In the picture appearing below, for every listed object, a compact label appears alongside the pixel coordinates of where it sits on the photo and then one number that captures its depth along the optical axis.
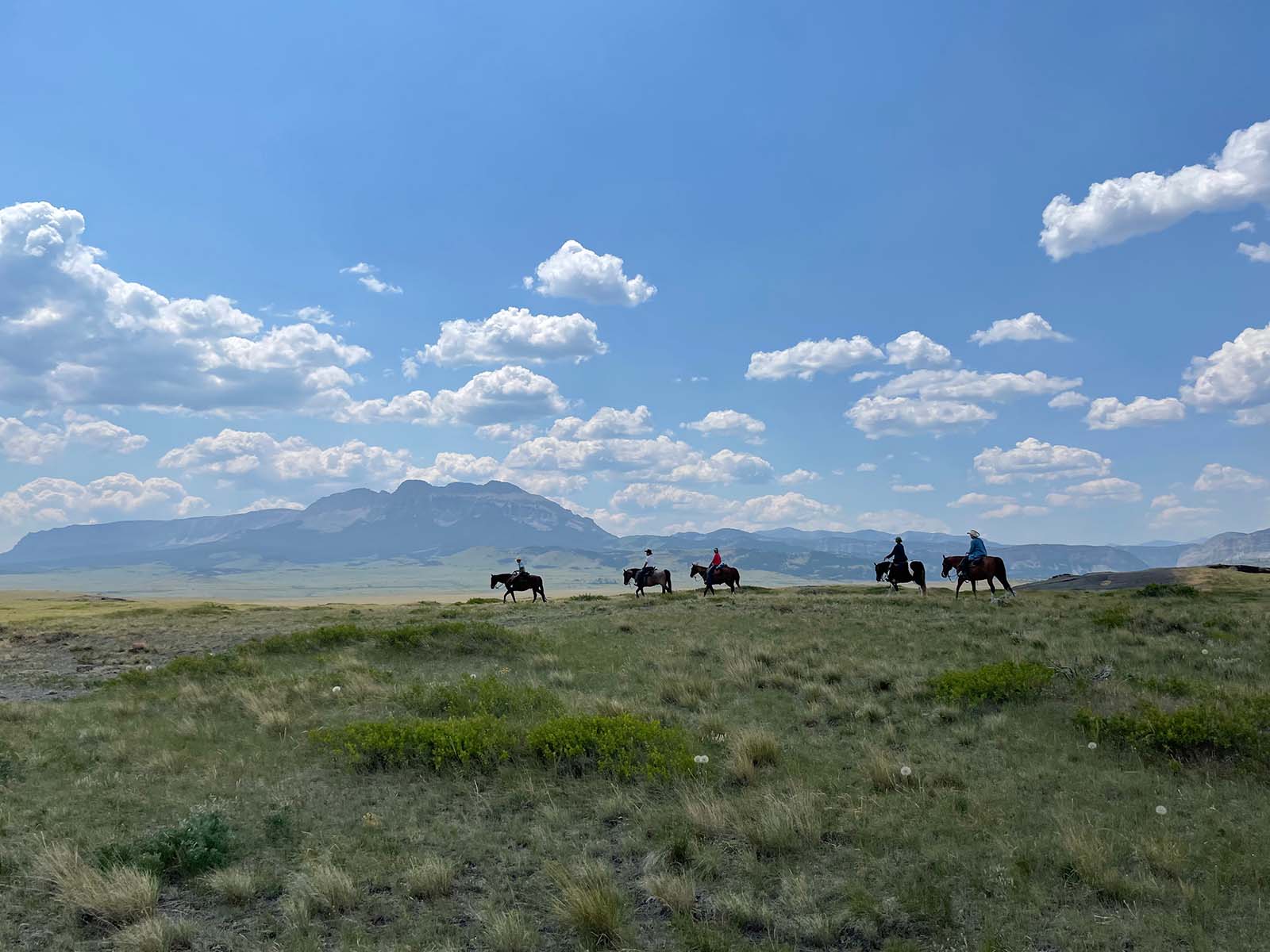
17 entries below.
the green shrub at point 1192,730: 9.55
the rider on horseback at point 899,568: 39.44
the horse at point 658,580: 50.31
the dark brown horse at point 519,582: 51.72
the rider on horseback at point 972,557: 34.46
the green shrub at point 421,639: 22.92
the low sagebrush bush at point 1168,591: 36.84
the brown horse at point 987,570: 34.22
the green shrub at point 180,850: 7.25
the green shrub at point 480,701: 13.50
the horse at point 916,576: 37.50
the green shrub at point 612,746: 9.89
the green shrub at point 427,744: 10.55
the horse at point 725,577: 45.69
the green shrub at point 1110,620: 22.45
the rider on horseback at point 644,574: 50.73
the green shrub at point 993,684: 12.83
